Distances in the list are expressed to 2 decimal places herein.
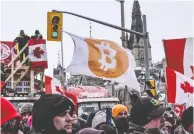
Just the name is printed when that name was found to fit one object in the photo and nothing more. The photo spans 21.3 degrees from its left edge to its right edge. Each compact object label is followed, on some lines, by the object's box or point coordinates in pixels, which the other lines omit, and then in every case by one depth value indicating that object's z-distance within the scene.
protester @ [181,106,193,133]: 4.84
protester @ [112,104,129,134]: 6.84
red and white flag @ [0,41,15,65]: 14.45
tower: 130.75
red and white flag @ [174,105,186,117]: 11.89
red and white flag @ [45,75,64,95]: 12.95
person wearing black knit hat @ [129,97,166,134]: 4.57
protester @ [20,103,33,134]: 9.01
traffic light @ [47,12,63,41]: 15.50
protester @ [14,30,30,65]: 14.63
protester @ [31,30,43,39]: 14.79
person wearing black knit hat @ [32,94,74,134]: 4.01
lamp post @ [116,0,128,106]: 19.95
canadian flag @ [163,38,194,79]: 8.76
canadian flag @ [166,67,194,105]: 8.27
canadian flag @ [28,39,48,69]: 14.37
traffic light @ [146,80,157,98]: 12.99
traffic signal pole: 15.46
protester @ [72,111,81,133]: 6.82
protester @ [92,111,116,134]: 5.66
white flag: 10.88
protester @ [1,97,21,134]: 4.20
